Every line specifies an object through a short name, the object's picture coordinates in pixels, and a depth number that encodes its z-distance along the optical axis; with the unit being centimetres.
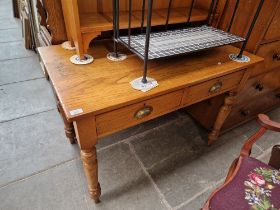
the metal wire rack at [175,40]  93
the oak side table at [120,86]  79
